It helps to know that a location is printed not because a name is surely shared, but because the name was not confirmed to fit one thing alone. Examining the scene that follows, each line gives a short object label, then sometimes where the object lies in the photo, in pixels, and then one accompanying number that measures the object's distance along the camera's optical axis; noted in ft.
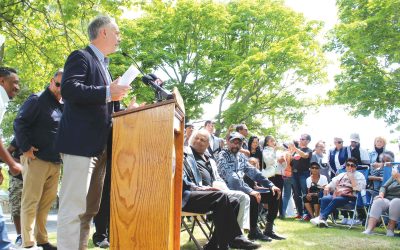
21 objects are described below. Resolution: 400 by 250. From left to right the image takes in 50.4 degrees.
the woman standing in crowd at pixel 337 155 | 32.60
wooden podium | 8.54
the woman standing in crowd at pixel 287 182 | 32.27
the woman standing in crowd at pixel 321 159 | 33.27
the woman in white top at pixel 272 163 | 30.01
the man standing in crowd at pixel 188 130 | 27.12
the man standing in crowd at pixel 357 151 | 31.65
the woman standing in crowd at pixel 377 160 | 28.73
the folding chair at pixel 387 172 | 26.40
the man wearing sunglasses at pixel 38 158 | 14.14
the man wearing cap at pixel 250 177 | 20.38
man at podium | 9.39
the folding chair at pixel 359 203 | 27.94
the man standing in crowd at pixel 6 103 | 7.87
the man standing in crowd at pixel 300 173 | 32.50
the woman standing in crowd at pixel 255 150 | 30.53
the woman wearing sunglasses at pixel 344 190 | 28.30
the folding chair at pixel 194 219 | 15.58
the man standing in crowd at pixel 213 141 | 29.58
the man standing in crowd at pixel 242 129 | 28.43
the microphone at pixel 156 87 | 9.78
